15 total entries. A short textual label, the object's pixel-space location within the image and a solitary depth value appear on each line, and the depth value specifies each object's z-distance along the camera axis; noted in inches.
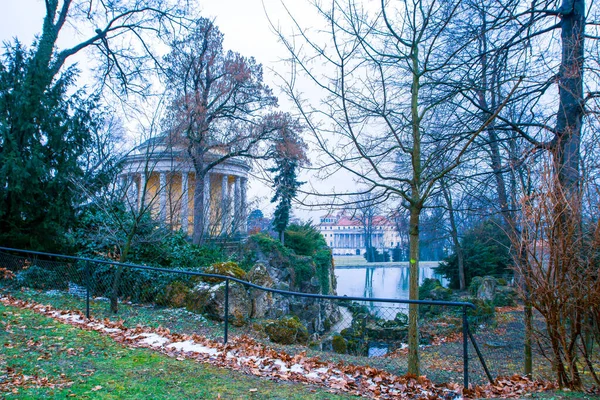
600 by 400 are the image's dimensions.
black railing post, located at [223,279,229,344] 258.7
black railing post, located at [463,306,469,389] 178.4
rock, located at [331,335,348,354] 489.0
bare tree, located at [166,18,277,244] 763.4
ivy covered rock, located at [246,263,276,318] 464.1
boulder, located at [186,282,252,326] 408.2
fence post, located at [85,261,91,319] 329.1
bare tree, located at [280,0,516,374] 252.5
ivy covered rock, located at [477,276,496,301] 660.7
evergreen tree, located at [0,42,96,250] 474.0
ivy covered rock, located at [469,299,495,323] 478.9
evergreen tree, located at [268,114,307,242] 277.9
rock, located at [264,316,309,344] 374.0
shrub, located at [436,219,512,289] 838.5
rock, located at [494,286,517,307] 652.7
